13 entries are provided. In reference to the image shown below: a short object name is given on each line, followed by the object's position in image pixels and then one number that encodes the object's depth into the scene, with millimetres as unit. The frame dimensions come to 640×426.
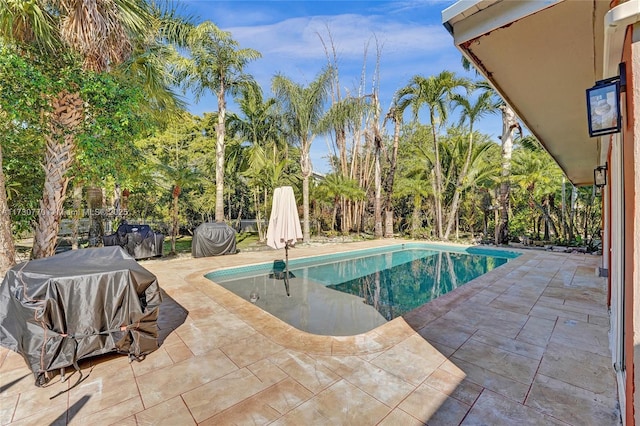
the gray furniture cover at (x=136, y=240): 9188
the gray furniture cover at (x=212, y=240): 9809
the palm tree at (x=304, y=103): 12820
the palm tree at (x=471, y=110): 12852
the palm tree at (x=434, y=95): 12719
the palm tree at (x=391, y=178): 14586
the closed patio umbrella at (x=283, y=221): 6945
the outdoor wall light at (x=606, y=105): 1731
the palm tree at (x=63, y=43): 5988
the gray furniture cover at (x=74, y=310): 2793
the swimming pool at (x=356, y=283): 5586
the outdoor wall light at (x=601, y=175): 5570
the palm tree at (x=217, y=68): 10789
